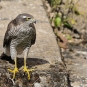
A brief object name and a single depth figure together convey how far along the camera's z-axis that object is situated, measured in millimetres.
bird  10734
